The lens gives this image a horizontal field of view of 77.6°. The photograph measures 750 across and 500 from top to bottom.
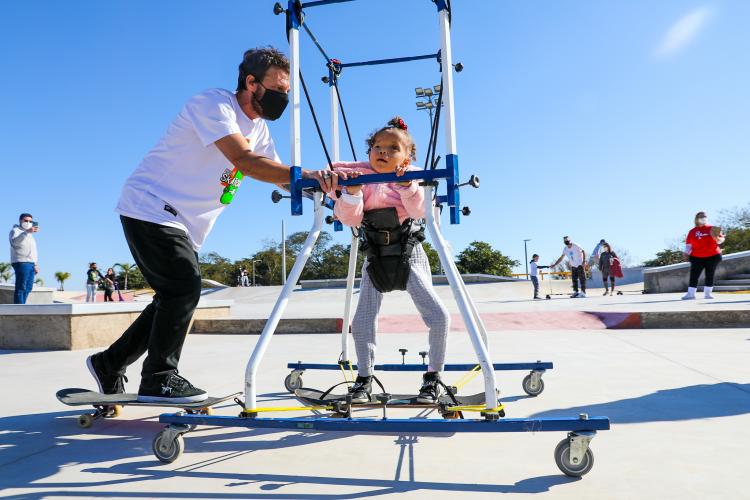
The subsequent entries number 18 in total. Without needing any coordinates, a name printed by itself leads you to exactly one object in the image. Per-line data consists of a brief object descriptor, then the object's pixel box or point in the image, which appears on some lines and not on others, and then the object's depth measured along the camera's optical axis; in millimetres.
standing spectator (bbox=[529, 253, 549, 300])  14234
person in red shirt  9570
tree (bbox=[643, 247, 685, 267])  42562
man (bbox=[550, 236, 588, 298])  13453
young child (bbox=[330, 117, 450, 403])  2422
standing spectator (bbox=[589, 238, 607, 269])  15288
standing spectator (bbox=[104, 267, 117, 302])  17016
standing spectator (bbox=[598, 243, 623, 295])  15211
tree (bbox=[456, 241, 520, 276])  50031
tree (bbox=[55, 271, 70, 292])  65688
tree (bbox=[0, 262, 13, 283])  62844
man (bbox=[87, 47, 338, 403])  2260
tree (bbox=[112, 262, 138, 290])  67225
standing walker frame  1631
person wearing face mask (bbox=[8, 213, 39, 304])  7750
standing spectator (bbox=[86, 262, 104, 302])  15516
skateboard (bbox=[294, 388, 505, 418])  1997
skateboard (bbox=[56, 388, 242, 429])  2268
